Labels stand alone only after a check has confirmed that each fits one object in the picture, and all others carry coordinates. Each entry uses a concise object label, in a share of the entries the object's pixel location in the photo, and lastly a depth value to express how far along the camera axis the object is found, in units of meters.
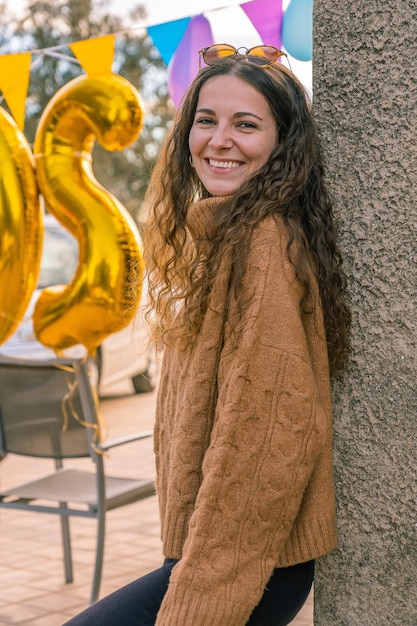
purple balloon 3.73
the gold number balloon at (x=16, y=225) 3.71
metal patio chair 3.84
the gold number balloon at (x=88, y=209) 3.71
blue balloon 3.36
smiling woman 1.67
